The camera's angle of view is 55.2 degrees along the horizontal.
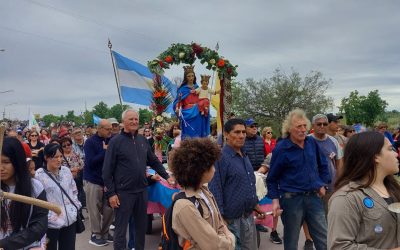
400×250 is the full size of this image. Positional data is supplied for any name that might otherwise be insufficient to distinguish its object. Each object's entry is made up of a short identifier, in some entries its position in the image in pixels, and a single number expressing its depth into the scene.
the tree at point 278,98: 33.09
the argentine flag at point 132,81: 8.70
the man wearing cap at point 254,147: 6.91
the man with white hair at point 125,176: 5.18
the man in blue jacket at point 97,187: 6.36
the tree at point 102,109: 82.75
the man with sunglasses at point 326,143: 5.46
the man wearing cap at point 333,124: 6.46
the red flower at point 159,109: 7.71
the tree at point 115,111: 80.58
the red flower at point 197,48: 7.77
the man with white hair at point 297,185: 4.33
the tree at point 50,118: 116.50
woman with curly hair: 2.43
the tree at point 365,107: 43.38
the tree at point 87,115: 84.22
